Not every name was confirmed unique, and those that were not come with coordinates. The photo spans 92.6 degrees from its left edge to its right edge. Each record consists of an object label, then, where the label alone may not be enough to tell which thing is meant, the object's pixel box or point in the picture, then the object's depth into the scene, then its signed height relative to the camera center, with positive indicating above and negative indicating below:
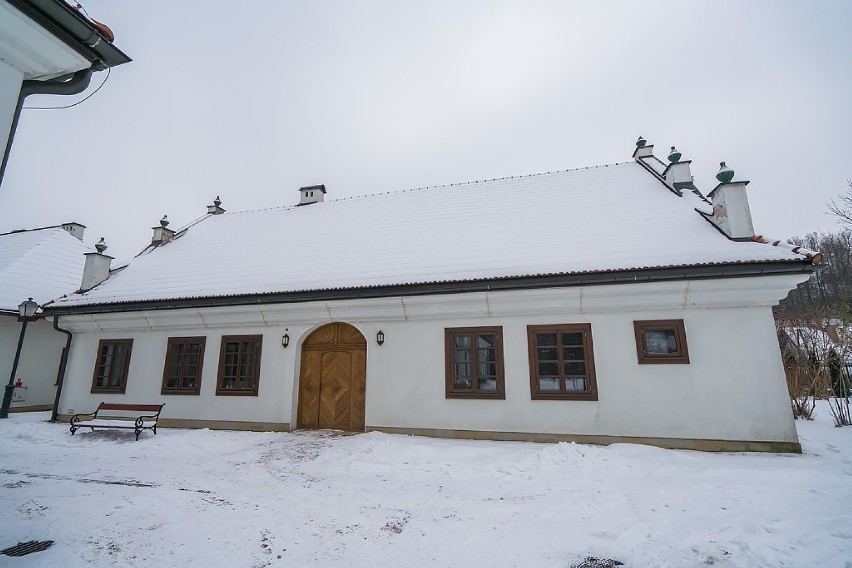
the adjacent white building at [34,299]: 14.21 +2.75
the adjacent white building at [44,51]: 2.87 +2.47
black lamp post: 12.94 +1.92
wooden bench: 9.78 -0.96
